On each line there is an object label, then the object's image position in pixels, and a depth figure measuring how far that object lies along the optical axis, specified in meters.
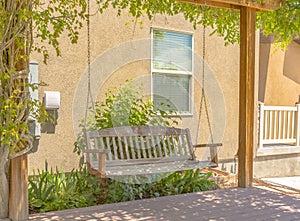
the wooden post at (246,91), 4.60
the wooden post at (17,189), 3.25
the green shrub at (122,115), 4.83
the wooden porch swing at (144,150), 4.20
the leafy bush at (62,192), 3.85
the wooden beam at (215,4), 4.30
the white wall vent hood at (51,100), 5.01
